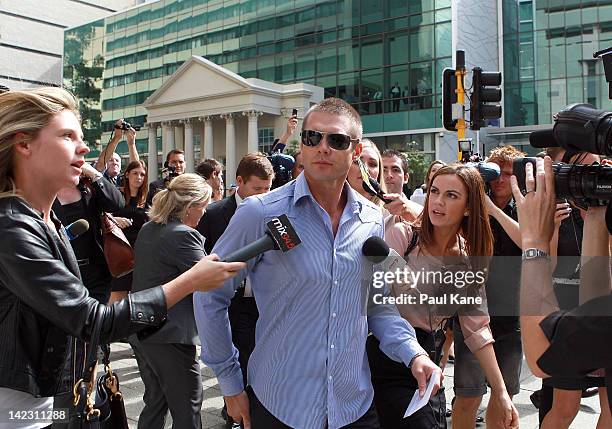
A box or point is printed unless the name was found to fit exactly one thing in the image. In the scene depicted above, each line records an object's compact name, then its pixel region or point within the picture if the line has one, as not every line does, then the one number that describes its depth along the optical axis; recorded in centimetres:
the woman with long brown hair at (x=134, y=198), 684
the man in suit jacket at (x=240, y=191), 505
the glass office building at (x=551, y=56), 3591
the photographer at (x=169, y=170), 780
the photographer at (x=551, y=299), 168
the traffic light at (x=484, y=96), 954
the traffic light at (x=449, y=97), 1038
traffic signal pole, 1027
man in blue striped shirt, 232
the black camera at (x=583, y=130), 178
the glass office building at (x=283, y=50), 4303
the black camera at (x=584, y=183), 188
